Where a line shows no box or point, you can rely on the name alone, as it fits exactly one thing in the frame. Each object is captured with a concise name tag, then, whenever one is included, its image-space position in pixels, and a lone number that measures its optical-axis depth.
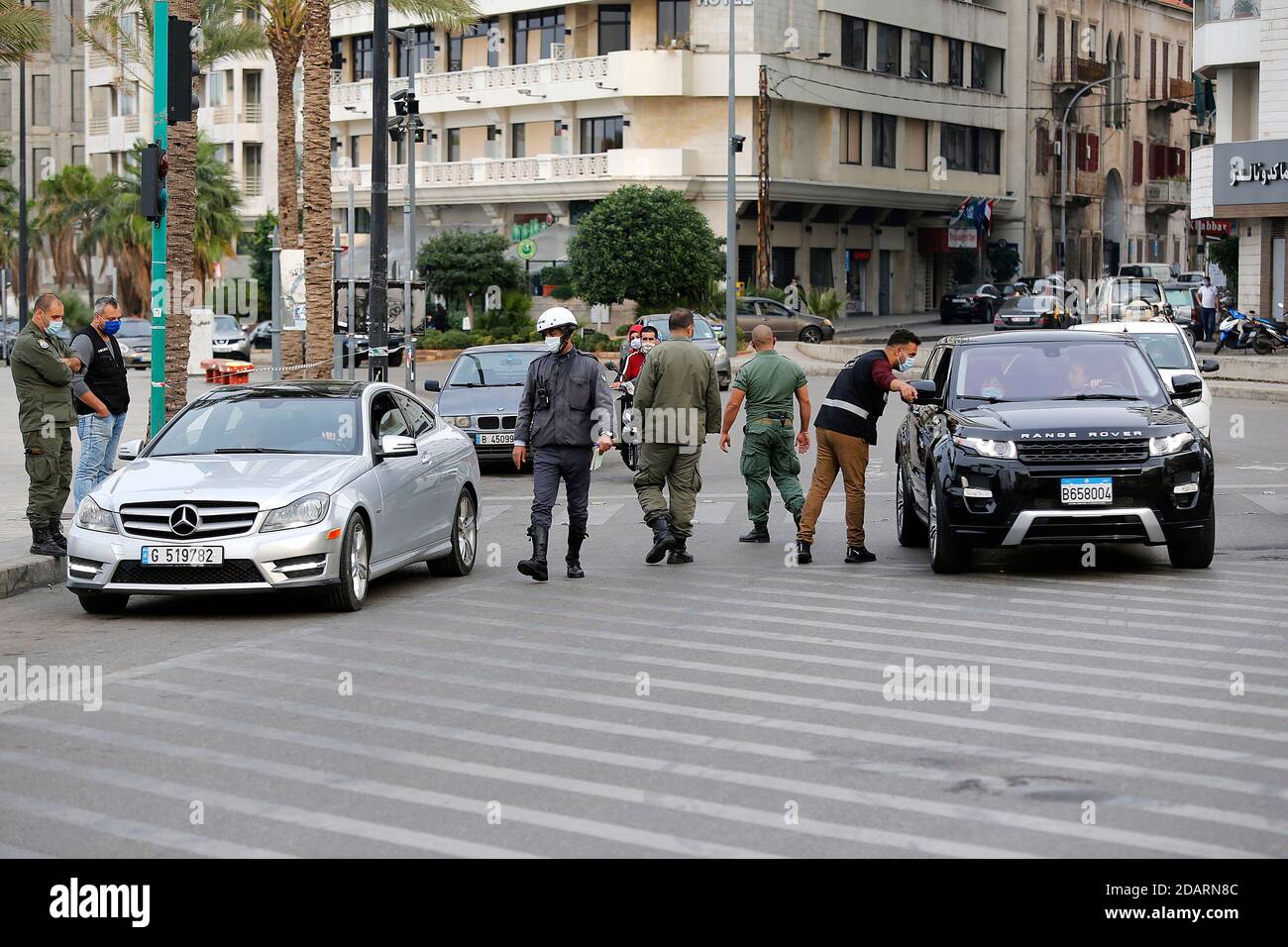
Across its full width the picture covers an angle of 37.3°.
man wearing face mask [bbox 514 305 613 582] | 13.70
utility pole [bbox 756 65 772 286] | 61.69
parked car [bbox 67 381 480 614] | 11.78
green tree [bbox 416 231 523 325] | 61.56
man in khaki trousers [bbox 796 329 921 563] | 14.44
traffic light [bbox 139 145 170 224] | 16.83
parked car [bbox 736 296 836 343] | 55.75
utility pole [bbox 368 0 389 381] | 22.00
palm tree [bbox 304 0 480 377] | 30.62
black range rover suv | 12.83
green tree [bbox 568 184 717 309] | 56.59
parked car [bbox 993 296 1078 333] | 57.22
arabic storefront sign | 48.69
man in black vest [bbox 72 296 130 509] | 16.19
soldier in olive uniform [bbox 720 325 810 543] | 15.40
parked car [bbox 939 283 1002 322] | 69.00
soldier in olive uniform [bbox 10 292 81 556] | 14.57
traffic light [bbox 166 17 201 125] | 16.91
